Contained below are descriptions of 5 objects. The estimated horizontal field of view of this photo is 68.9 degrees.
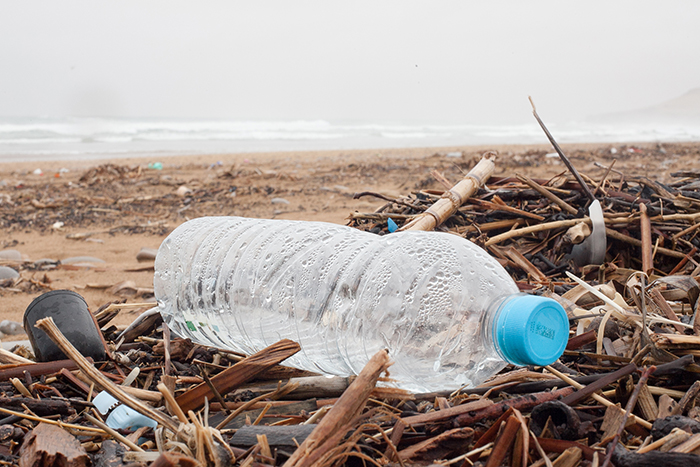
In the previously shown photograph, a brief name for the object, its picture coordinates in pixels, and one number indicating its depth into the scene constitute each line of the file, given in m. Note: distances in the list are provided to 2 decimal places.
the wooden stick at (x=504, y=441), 1.14
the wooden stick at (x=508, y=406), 1.26
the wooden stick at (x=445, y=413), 1.26
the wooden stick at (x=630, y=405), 1.06
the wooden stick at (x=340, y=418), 1.06
